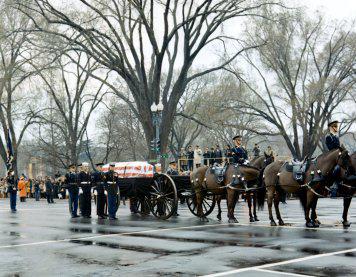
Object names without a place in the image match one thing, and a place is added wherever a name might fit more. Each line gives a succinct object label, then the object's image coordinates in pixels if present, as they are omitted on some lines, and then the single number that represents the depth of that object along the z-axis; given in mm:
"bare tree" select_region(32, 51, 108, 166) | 45688
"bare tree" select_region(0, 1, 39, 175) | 43884
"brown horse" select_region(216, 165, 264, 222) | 17081
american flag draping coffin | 20797
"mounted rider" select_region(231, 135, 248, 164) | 17344
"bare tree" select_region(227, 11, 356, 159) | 43031
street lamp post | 30594
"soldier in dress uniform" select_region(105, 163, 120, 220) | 19984
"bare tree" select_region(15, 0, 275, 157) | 32094
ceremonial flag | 37594
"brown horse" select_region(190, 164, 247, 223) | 17109
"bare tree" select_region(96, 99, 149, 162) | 59281
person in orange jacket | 41188
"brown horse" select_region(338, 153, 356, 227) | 15102
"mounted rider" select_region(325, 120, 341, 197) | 15180
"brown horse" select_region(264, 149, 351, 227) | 14984
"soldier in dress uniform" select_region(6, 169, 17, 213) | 27375
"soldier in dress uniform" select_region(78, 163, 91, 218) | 21312
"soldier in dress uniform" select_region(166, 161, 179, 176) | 23219
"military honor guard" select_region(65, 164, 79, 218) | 21406
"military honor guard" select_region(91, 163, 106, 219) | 20812
